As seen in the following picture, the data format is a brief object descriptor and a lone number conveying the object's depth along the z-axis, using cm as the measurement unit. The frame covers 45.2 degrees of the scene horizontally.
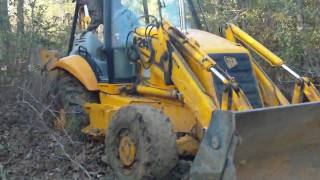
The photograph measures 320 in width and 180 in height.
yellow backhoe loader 377
